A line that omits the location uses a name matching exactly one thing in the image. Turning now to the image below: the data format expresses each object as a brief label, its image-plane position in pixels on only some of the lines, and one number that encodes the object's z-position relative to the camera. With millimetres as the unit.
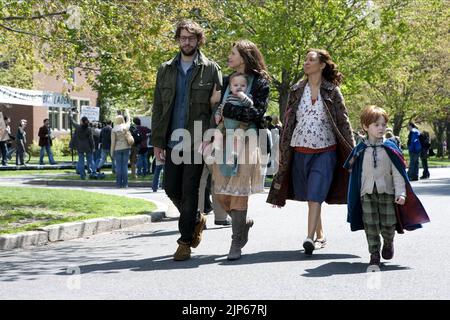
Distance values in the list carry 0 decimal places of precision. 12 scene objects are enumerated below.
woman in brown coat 8430
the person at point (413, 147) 25266
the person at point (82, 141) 23578
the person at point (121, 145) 20344
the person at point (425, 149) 27516
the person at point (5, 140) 32688
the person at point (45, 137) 34062
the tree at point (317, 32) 26219
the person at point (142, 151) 24672
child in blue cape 7672
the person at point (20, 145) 32938
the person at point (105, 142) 25531
